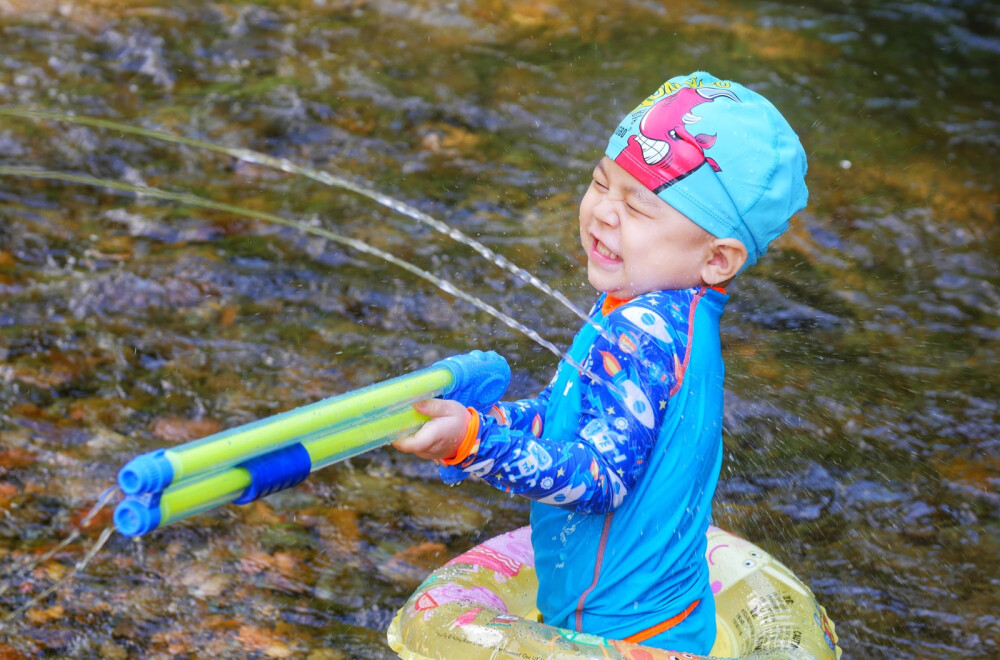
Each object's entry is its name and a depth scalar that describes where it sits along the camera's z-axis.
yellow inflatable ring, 4.61
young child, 4.47
